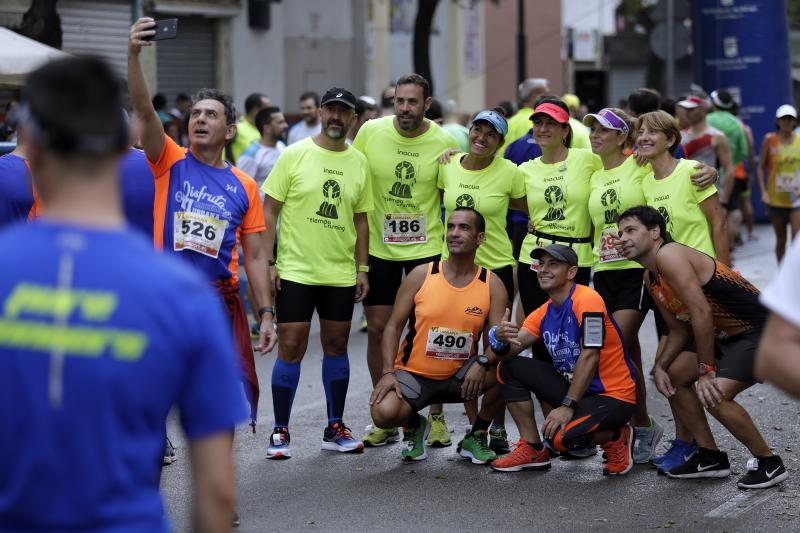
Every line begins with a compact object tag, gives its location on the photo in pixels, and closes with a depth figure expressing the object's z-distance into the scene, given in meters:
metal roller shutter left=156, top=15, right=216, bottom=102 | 48.94
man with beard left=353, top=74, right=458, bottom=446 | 15.30
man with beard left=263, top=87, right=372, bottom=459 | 14.45
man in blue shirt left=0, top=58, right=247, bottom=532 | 4.61
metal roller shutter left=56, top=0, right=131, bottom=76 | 43.22
